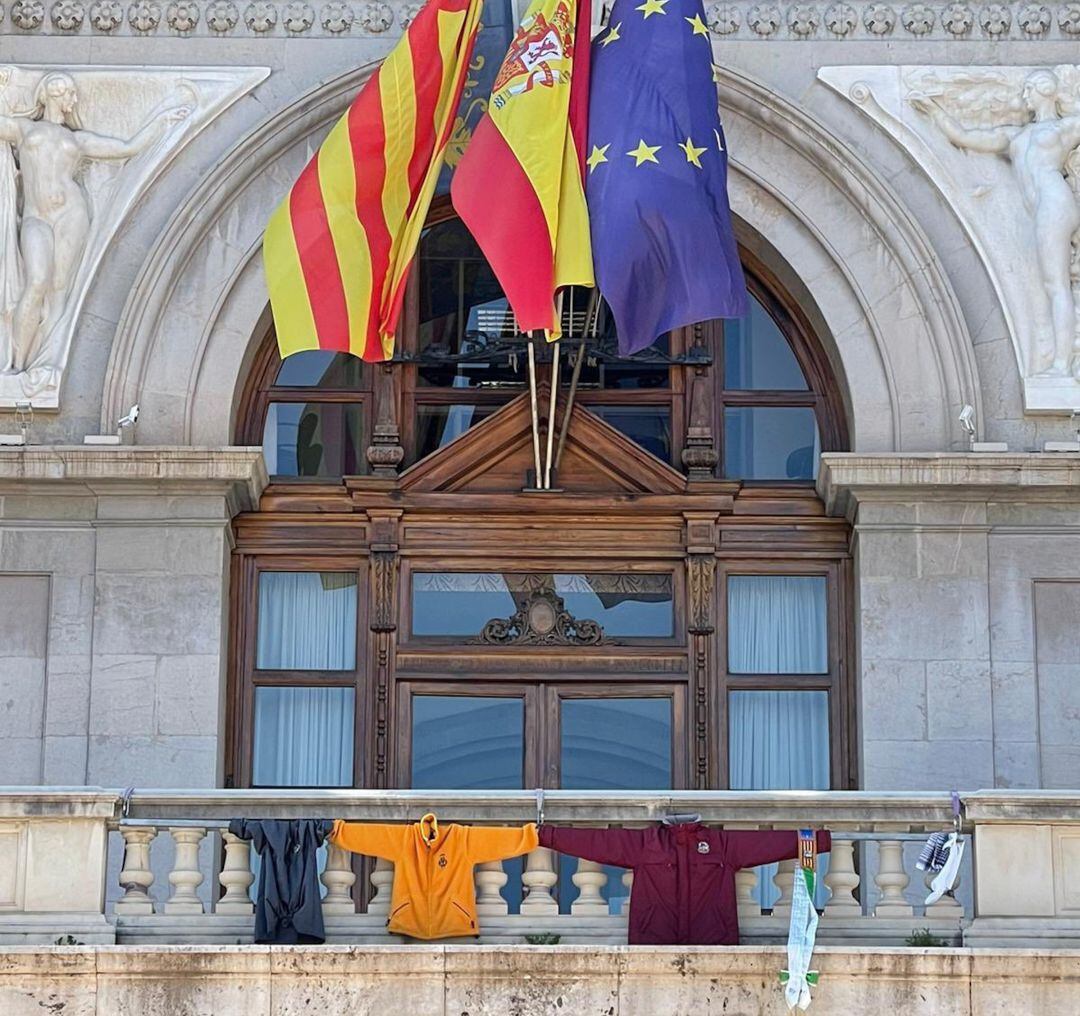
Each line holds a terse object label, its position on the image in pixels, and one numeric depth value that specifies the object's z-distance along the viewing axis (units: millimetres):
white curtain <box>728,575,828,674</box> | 22859
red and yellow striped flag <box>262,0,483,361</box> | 21672
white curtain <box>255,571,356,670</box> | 22844
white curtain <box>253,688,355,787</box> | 22594
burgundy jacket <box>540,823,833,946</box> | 18891
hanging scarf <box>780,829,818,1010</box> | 18156
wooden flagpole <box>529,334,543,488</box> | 22391
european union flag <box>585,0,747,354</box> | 21250
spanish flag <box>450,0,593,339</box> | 21406
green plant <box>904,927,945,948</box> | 18922
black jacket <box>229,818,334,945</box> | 18891
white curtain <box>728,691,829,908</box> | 22625
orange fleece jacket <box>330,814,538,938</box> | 18922
